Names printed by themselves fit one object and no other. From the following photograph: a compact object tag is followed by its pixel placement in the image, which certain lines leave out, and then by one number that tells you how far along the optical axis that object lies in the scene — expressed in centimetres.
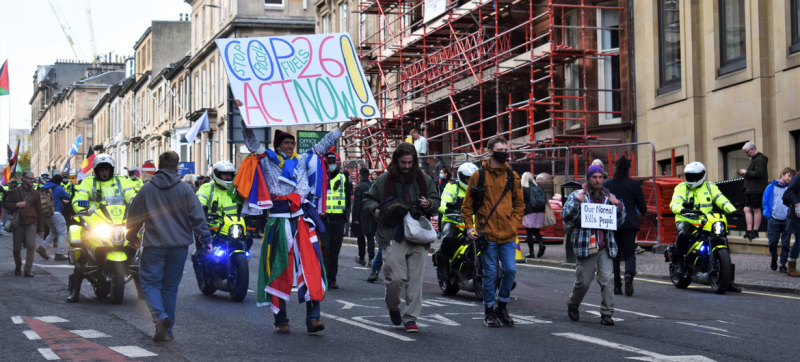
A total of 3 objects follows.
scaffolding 2616
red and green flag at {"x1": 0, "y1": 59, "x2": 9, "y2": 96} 3522
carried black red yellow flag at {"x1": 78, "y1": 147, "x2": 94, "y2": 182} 3491
